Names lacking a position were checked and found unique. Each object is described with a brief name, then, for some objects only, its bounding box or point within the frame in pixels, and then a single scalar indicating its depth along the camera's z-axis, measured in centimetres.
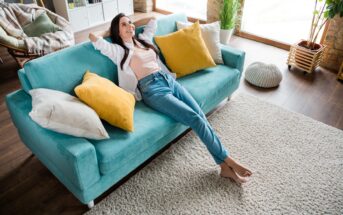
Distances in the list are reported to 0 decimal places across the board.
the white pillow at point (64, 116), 150
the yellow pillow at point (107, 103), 171
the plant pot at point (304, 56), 332
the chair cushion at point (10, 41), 294
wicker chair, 296
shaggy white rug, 184
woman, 198
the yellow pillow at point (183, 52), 244
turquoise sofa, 155
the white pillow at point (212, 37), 262
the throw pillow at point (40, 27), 343
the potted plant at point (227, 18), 371
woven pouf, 312
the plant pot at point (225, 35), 387
